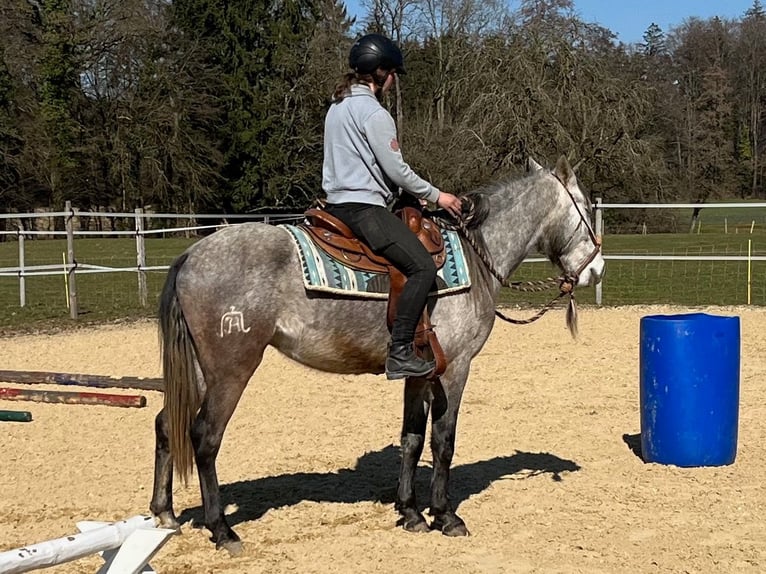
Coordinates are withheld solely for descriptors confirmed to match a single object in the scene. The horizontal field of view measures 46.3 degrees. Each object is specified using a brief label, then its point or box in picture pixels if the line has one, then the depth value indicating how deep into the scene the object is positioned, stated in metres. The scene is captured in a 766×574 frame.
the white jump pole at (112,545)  3.12
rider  4.90
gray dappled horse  4.85
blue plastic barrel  6.38
